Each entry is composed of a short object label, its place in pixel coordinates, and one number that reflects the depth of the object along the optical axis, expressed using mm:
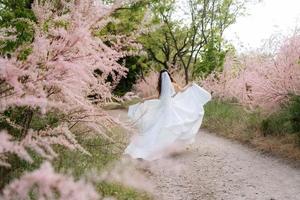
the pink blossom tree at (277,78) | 10031
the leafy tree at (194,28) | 33719
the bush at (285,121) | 10414
